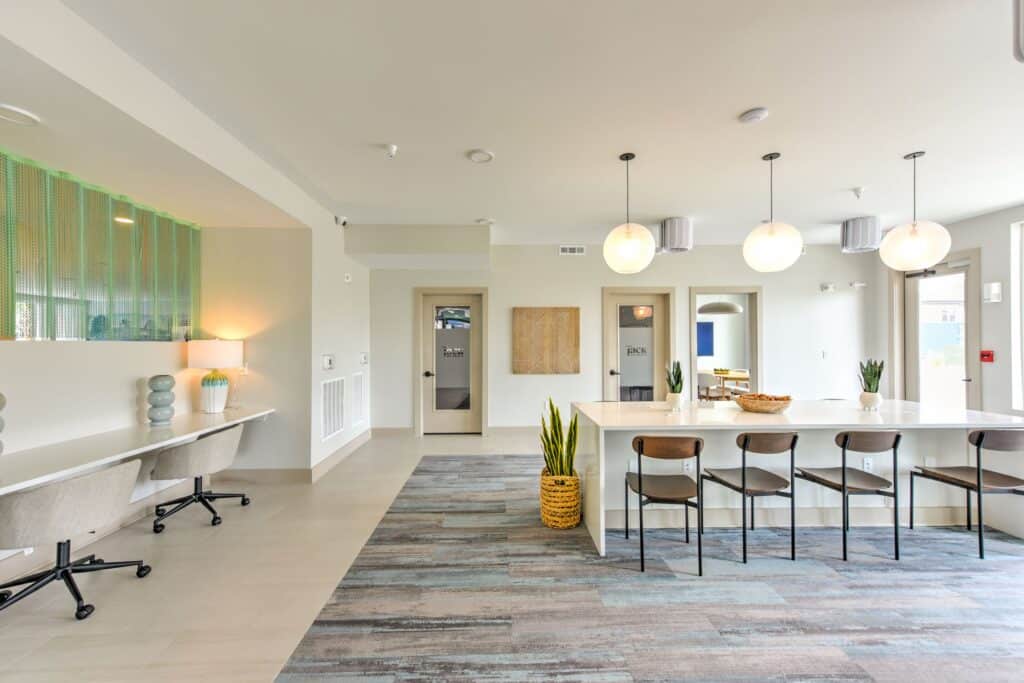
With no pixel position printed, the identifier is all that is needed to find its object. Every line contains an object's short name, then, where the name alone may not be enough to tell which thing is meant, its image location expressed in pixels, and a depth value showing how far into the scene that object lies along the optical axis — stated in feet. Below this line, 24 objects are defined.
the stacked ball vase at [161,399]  10.37
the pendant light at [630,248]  9.83
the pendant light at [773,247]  9.35
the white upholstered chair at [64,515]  6.11
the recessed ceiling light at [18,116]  6.43
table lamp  11.79
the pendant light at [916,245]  9.23
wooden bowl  9.61
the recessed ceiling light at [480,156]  10.09
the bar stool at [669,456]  7.84
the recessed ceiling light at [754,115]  8.18
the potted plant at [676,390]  10.37
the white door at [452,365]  20.06
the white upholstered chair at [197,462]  9.45
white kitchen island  9.62
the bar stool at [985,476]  8.21
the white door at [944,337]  15.49
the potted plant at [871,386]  10.14
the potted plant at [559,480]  9.97
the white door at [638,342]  19.95
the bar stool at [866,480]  8.21
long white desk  6.38
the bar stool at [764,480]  8.20
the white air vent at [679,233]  15.17
